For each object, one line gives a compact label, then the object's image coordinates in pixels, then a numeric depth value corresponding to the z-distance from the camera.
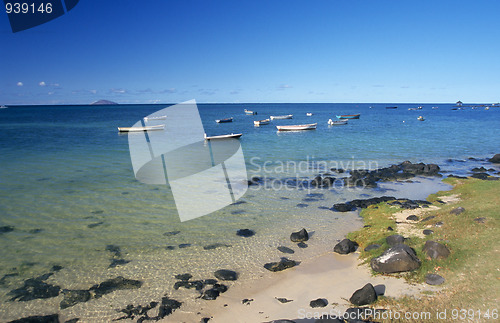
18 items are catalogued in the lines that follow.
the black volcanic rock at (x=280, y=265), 10.87
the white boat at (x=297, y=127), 66.14
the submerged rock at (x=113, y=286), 9.83
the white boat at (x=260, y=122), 81.58
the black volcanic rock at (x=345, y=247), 11.80
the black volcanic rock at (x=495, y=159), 32.43
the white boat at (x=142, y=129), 62.59
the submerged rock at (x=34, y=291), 9.59
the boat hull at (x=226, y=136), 49.59
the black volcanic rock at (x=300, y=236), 13.25
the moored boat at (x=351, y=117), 110.47
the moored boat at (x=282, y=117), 106.56
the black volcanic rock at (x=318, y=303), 8.53
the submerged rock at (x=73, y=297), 9.22
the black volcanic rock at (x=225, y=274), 10.38
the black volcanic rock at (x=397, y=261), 9.42
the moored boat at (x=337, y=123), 84.63
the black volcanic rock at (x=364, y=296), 8.22
